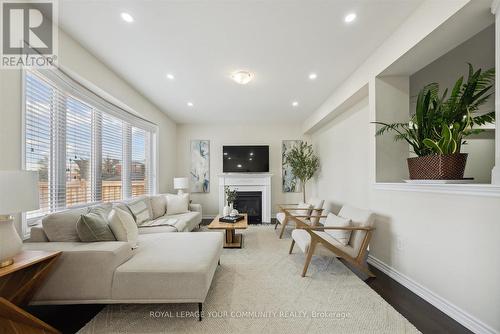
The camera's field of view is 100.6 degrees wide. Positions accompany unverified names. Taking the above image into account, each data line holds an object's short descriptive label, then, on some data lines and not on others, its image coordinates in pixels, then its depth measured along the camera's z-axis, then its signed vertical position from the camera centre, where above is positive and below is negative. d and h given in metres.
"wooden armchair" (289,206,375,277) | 2.49 -0.92
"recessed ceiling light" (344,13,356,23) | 2.06 +1.53
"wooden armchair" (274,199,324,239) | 4.18 -0.86
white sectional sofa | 1.75 -0.92
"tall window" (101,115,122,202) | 3.51 +0.20
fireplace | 5.86 -0.98
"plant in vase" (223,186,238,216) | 4.13 -0.73
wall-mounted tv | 6.01 +0.30
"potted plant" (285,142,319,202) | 5.50 +0.14
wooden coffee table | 3.49 -0.98
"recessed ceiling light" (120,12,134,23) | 2.05 +1.54
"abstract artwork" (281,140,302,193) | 6.19 -0.20
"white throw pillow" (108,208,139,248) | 2.15 -0.61
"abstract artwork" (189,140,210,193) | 6.18 +0.13
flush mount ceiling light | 3.11 +1.41
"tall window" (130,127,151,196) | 4.38 +0.15
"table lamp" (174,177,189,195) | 5.21 -0.36
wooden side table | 1.36 -0.86
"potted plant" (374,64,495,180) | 1.86 +0.40
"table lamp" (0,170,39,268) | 1.34 -0.21
